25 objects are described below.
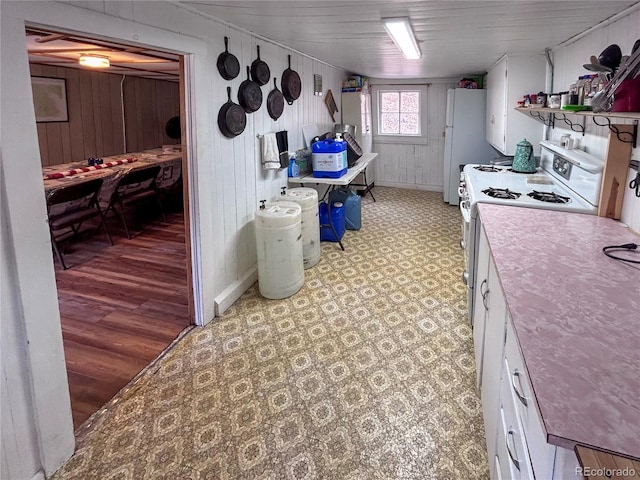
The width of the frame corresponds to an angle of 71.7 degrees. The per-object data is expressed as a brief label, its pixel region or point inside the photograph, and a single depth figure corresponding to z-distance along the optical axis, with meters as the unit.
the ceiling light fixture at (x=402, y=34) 2.49
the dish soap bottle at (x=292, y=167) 4.35
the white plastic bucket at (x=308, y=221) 3.88
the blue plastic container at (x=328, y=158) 4.40
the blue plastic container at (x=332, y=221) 4.74
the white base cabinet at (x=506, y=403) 0.93
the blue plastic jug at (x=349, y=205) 5.00
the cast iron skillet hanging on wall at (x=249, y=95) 3.26
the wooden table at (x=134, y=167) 4.14
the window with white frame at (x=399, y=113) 7.41
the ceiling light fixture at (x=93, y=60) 3.89
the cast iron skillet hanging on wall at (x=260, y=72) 3.42
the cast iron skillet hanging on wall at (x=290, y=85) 4.07
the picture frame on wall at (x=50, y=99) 5.08
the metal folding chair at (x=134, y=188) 4.75
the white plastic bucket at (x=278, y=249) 3.30
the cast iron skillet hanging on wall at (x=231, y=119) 3.01
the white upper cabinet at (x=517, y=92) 3.97
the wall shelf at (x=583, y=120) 1.76
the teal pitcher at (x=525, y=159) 3.76
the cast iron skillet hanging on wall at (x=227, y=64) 2.94
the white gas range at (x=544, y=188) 2.49
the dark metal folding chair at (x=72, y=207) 3.84
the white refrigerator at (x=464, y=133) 5.89
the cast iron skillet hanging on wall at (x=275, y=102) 3.78
